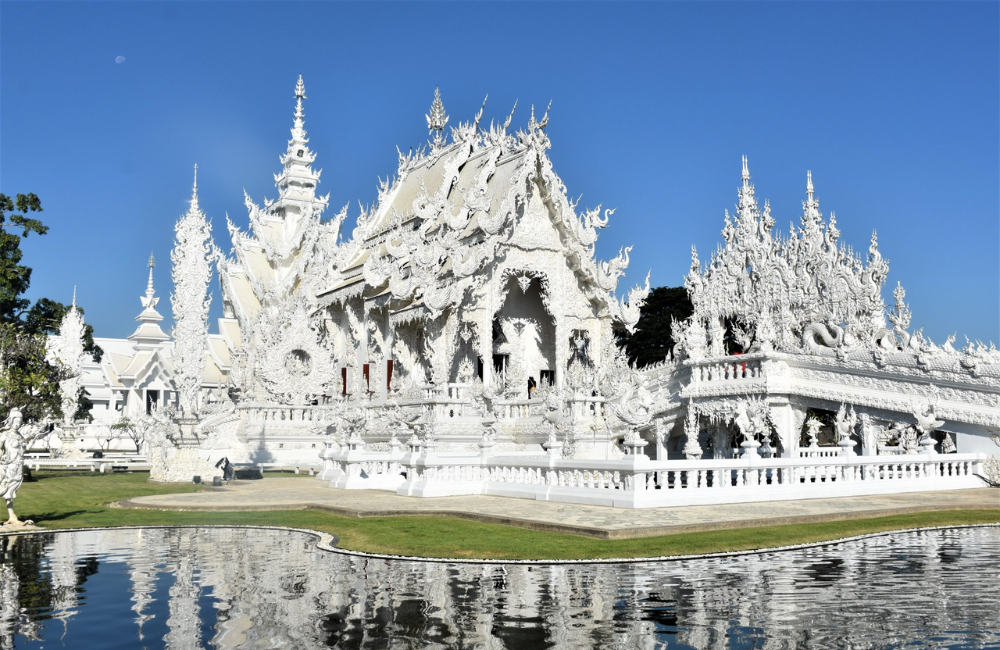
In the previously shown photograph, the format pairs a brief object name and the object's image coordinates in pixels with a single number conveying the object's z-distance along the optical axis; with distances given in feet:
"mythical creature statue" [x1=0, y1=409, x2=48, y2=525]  42.34
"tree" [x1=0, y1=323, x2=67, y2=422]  59.77
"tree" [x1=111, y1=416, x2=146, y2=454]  134.92
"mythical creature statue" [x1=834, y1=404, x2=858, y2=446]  71.36
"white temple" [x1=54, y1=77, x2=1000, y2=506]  59.62
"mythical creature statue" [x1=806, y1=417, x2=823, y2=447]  66.95
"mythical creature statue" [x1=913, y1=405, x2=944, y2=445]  67.62
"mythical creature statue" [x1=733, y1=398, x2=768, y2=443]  80.18
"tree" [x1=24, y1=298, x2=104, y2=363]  115.14
